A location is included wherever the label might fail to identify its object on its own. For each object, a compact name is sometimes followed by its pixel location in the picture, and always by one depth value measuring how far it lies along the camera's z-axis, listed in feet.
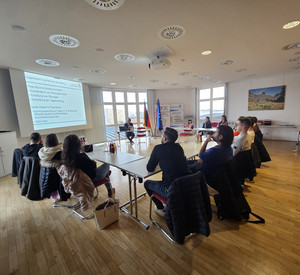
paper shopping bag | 6.11
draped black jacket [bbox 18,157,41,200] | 7.38
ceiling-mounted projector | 11.64
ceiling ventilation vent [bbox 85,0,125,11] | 6.01
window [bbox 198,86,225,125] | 26.70
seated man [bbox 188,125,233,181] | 6.06
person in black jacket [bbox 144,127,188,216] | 5.09
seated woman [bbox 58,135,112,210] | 5.78
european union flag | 27.86
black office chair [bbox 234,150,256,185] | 8.27
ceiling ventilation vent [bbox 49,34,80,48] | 8.57
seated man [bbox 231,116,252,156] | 8.14
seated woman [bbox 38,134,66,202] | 6.74
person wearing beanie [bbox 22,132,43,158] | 7.43
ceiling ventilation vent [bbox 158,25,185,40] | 8.17
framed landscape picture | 21.22
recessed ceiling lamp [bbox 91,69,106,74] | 15.28
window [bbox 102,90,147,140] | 26.53
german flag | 26.61
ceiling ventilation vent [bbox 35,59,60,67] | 12.08
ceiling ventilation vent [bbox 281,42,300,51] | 10.89
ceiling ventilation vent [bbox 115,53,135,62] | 11.61
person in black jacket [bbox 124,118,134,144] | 23.23
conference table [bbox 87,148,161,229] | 6.02
